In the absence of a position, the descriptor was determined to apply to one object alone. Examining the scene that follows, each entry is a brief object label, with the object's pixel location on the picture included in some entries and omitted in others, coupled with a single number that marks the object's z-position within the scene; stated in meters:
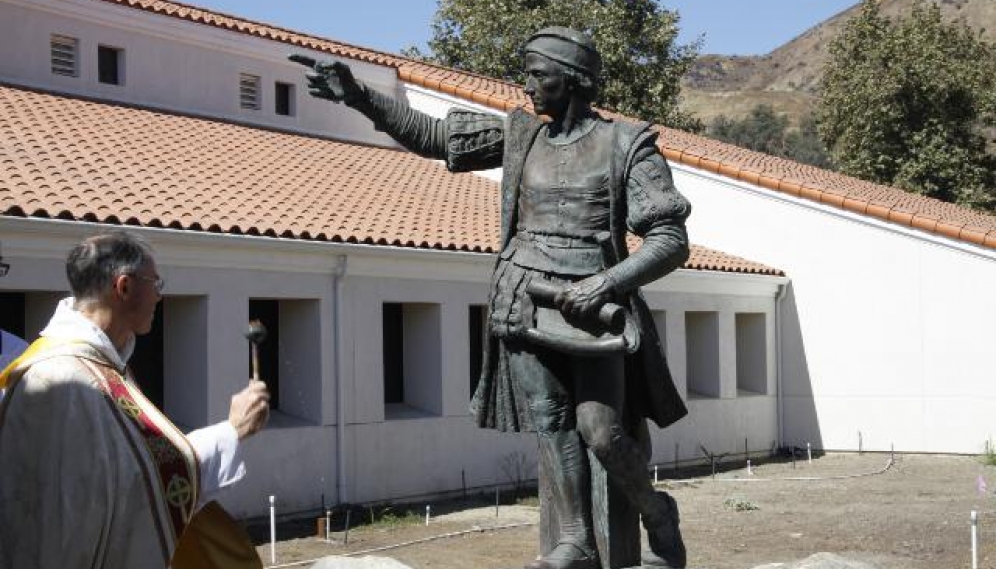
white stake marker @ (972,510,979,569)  10.42
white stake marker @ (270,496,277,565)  12.57
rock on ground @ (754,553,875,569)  7.23
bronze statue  5.90
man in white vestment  3.59
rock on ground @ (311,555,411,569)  7.31
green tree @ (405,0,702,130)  35.94
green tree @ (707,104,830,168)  88.25
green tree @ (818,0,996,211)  34.59
